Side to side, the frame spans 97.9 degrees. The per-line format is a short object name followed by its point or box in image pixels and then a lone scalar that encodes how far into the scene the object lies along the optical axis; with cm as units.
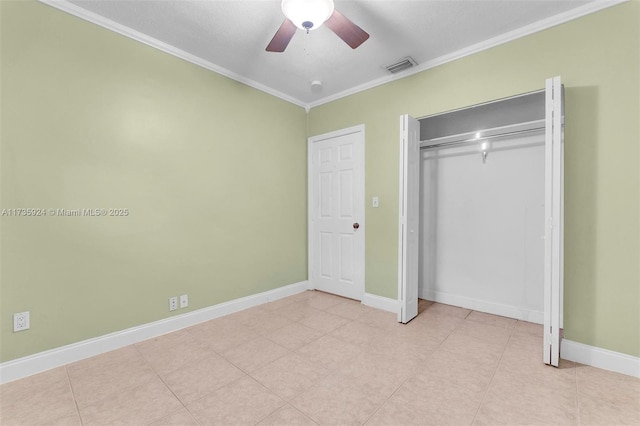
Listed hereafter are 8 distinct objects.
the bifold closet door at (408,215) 287
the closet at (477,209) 292
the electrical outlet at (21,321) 199
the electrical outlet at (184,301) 285
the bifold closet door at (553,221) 205
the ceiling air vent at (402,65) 292
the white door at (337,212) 372
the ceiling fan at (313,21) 179
